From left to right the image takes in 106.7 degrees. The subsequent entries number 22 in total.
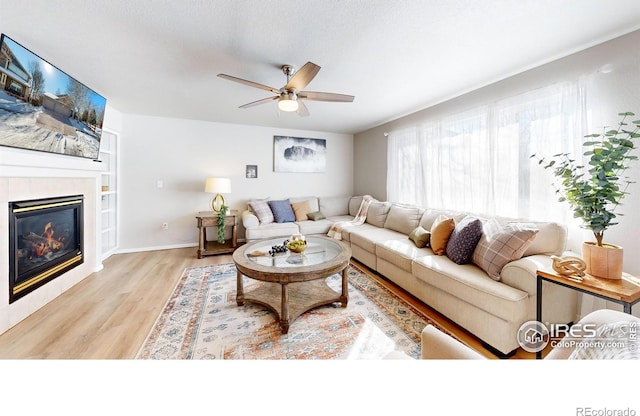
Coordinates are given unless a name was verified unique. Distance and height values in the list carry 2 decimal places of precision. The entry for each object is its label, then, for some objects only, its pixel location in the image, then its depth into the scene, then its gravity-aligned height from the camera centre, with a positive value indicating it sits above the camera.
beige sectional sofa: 1.59 -0.61
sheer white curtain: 2.07 +0.59
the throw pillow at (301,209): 4.49 -0.04
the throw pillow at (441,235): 2.38 -0.28
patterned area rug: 1.64 -0.97
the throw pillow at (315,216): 4.44 -0.17
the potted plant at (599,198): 1.41 +0.05
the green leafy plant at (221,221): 3.81 -0.22
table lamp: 3.89 +0.36
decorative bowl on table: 2.35 -0.39
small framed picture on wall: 4.62 +0.70
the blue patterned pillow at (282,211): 4.28 -0.07
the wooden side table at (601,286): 1.24 -0.45
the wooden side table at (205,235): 3.71 -0.45
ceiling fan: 1.85 +1.03
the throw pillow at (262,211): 4.12 -0.07
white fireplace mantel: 1.88 +0.09
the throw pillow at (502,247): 1.78 -0.31
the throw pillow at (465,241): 2.08 -0.31
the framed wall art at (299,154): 4.80 +1.11
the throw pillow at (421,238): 2.64 -0.35
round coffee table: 1.83 -0.51
